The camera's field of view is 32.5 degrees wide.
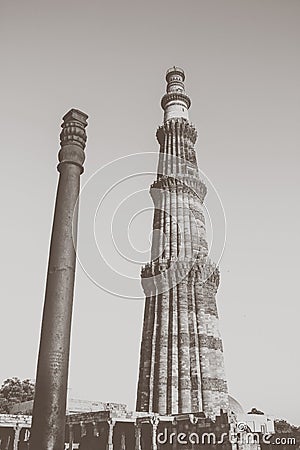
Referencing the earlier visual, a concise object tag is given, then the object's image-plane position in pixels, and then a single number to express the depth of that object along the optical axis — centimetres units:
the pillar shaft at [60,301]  634
